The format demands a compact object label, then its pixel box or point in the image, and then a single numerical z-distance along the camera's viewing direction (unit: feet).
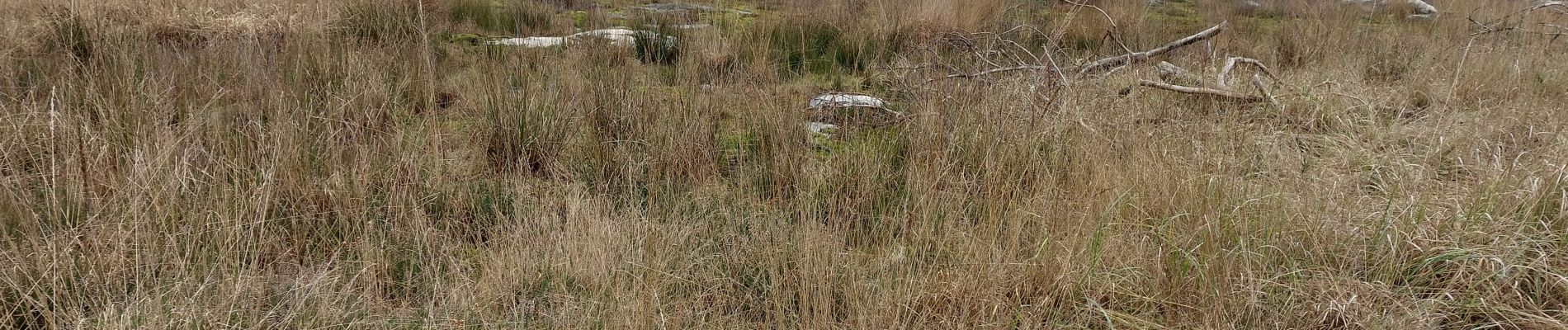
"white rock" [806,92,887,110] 10.58
